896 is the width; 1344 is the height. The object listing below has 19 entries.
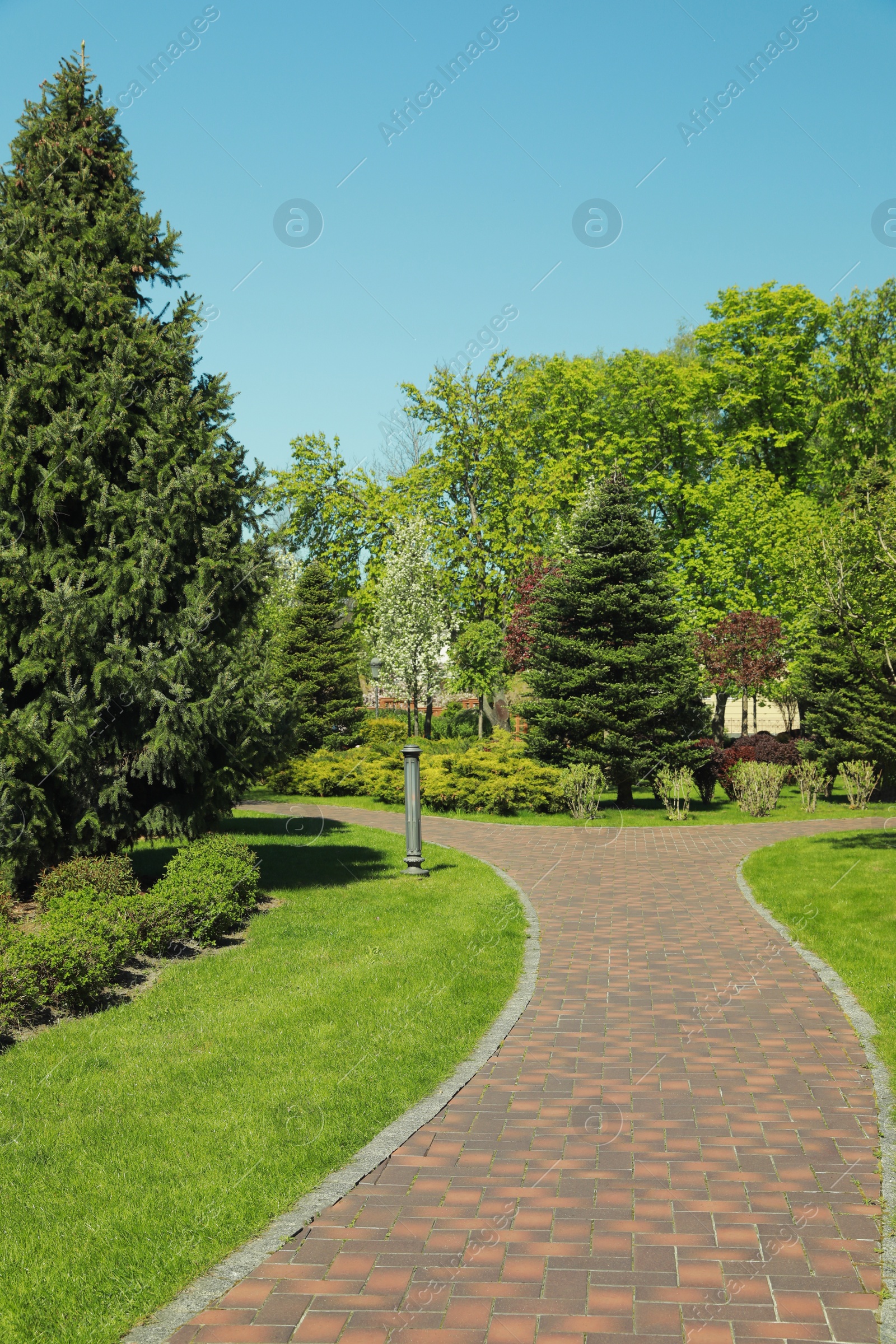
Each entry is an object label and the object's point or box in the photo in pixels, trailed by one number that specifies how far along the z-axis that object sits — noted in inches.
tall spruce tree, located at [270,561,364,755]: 1386.6
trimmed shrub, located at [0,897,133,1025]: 296.0
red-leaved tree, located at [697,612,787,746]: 1137.4
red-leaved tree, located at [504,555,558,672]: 1236.5
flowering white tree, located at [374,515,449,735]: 1386.6
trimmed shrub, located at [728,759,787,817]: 826.8
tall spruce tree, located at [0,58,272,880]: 408.5
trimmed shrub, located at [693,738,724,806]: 900.0
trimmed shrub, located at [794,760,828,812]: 863.7
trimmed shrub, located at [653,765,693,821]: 814.5
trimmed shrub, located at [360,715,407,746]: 1347.2
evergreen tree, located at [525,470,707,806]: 869.8
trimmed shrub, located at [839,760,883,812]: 871.1
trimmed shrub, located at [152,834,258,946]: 387.2
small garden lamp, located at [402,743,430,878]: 539.8
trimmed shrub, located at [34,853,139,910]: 393.7
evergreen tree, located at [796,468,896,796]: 542.6
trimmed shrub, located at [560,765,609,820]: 839.7
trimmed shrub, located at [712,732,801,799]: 1005.2
